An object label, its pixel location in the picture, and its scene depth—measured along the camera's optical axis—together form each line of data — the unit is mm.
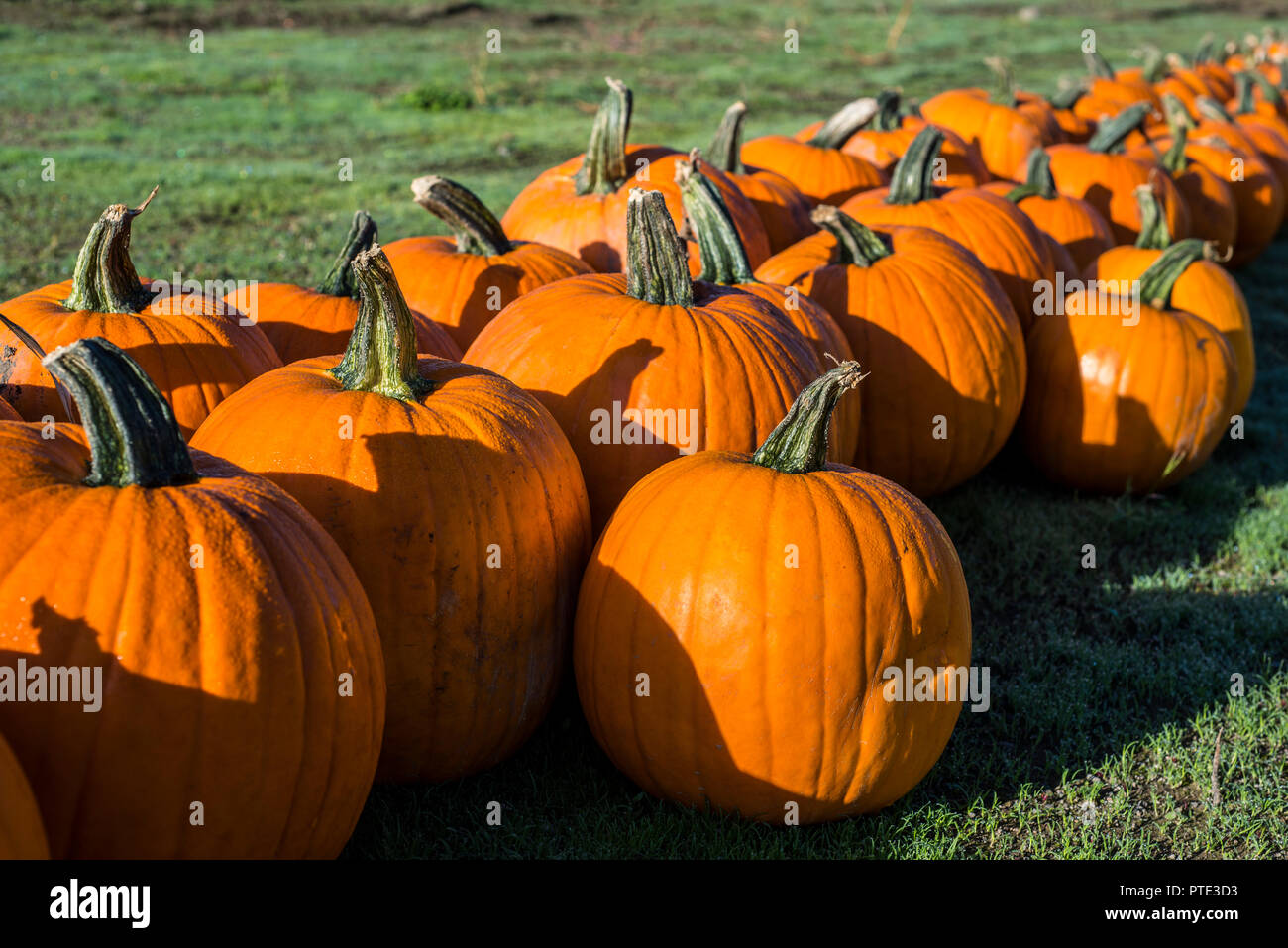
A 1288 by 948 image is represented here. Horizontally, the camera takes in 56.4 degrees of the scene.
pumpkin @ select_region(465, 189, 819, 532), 3279
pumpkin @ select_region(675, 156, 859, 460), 3836
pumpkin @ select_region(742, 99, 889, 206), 6016
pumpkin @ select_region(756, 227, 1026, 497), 4328
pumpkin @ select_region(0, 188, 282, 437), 3168
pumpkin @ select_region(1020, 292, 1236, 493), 4754
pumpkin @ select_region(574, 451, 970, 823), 2633
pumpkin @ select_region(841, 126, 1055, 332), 5188
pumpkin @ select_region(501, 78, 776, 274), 4598
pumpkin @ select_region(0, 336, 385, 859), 2002
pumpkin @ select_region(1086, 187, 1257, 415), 5324
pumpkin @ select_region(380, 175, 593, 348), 4129
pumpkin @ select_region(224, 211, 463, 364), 3760
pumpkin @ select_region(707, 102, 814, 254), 5297
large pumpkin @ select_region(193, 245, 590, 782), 2650
